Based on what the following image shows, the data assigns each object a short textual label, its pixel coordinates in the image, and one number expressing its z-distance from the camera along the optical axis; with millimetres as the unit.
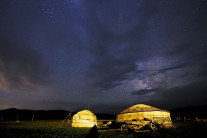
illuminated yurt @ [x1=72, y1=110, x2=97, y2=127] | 30156
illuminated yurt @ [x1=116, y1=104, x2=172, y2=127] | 26016
